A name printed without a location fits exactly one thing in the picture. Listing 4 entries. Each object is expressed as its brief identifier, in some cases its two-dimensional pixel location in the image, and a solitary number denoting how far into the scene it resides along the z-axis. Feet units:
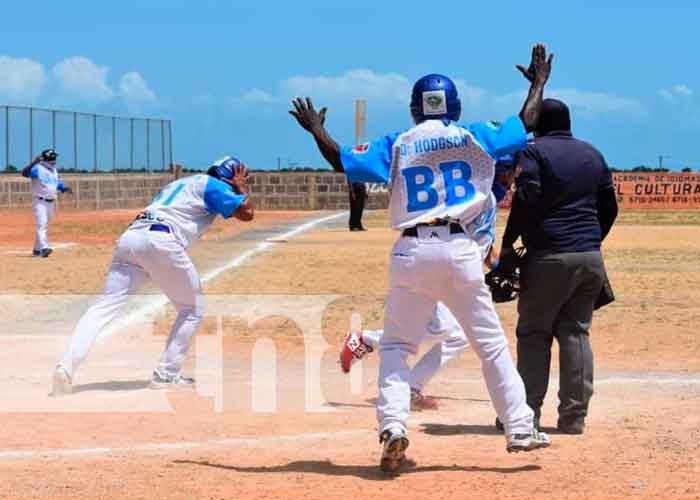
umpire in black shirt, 27.78
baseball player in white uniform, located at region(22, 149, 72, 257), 84.12
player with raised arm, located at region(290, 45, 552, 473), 23.94
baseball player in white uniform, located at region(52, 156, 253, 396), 34.71
